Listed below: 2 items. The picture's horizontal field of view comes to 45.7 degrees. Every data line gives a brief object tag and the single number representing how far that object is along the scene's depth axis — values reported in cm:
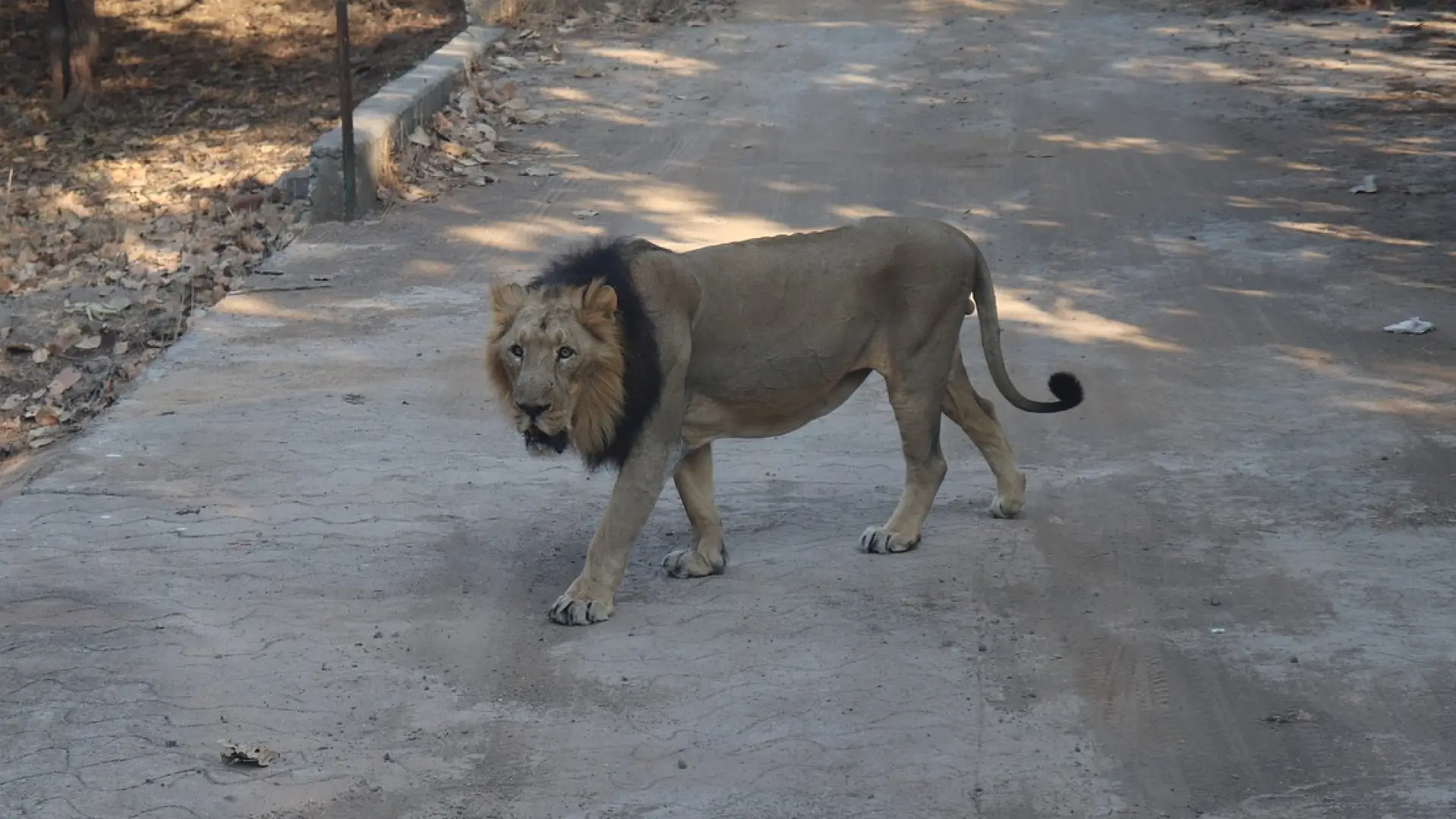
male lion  600
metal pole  1248
